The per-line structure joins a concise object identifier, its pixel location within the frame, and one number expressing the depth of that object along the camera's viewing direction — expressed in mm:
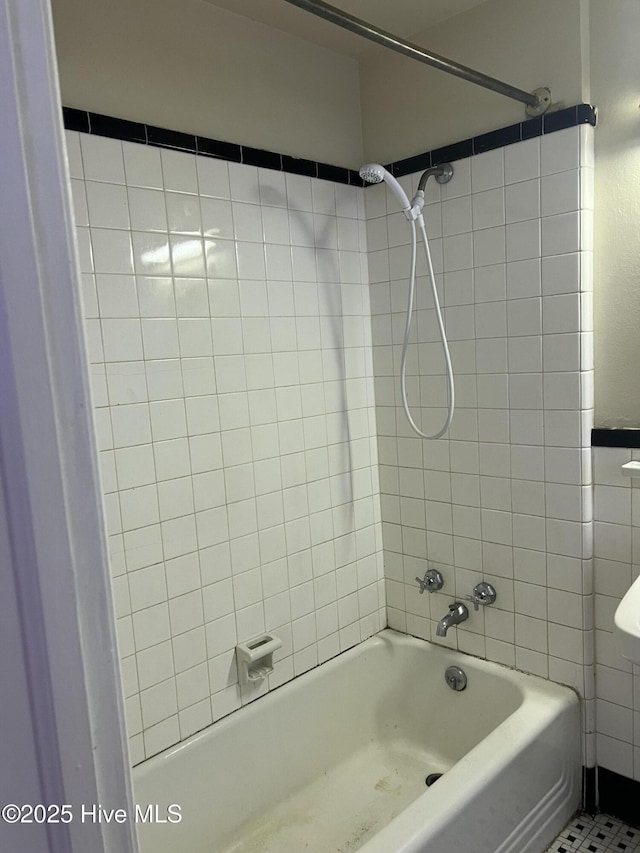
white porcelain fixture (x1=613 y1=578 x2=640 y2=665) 1277
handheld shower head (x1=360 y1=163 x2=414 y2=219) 1746
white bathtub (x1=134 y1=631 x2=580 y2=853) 1555
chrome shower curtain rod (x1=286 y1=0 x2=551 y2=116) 1332
